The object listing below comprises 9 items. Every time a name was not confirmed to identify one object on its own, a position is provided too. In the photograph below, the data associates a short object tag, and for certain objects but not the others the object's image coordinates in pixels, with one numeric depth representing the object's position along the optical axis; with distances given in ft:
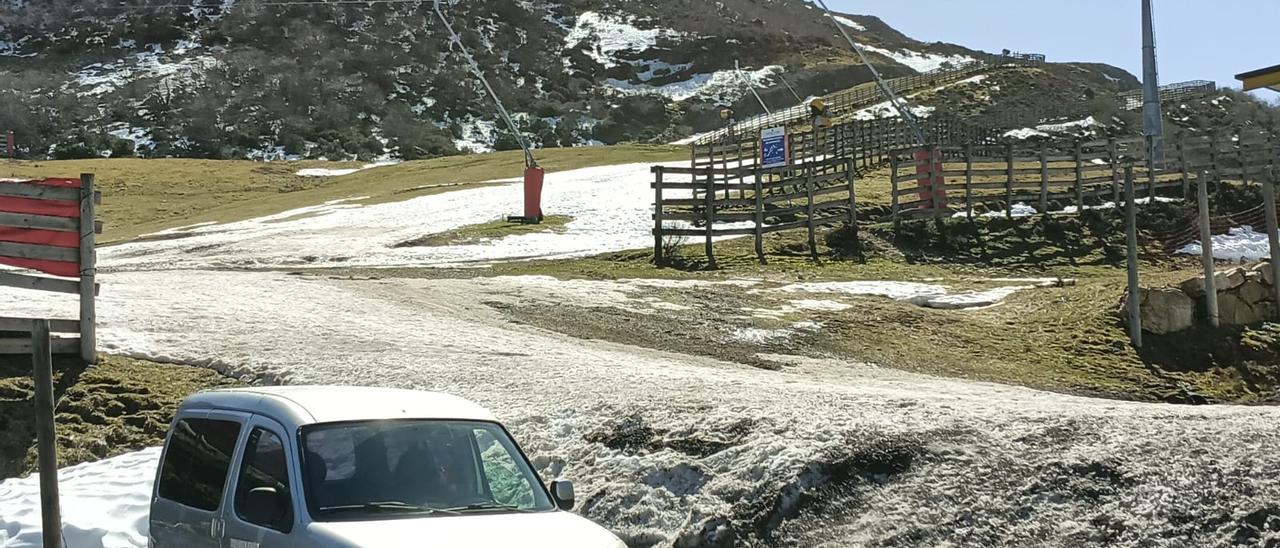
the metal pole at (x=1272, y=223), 53.01
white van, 18.52
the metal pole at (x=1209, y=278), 53.26
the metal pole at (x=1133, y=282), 51.60
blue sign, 102.94
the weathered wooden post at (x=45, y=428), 24.62
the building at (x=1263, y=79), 101.40
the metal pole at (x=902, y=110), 112.16
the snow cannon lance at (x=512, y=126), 123.75
